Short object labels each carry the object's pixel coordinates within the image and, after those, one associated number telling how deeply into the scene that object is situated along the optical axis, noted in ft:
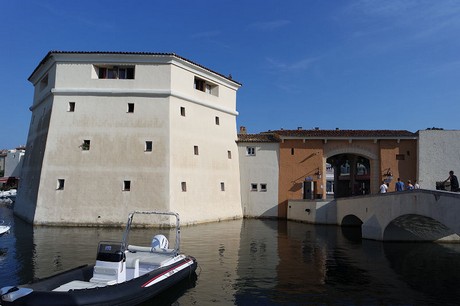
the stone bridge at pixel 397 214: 49.49
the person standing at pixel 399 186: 69.31
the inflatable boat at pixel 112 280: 27.81
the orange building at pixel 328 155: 106.73
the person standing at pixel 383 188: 74.84
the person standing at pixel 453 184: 52.32
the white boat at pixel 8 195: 179.30
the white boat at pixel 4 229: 61.27
